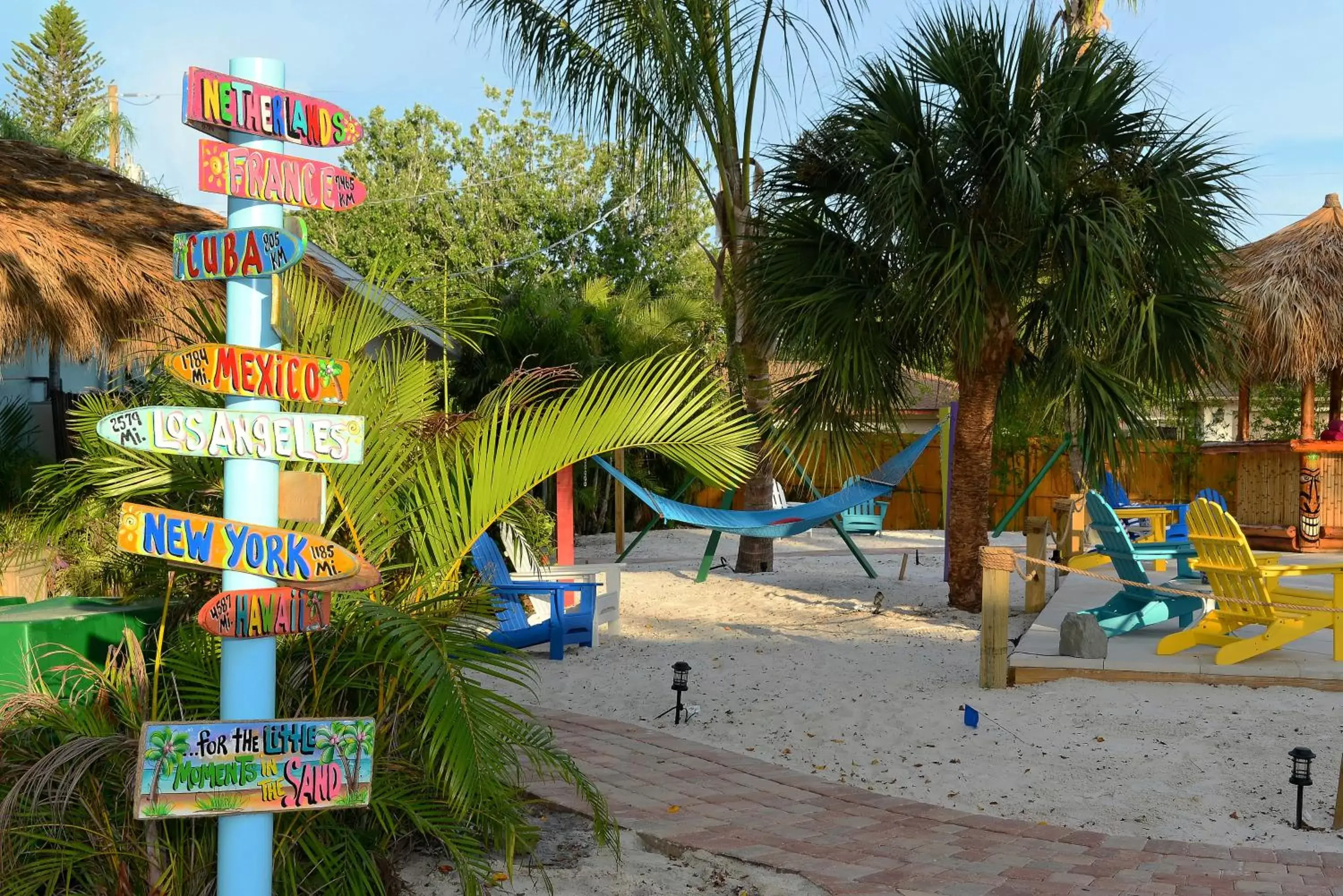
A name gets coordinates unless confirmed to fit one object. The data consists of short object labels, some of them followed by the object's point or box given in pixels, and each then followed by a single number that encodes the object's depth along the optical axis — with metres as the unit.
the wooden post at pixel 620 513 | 14.16
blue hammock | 10.00
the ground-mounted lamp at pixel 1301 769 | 4.13
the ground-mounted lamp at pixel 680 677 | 5.75
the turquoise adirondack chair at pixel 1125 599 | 7.29
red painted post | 8.75
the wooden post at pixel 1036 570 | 9.20
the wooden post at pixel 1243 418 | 15.88
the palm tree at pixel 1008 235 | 7.62
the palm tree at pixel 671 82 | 10.05
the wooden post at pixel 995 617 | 6.28
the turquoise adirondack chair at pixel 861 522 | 14.47
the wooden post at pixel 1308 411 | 14.34
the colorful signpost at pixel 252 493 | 2.67
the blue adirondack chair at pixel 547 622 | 7.35
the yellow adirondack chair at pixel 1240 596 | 6.41
